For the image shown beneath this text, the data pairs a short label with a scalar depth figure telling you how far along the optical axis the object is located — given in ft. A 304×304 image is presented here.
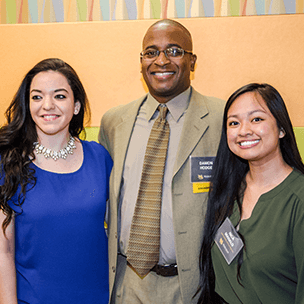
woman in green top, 4.17
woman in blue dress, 5.29
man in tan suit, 5.66
